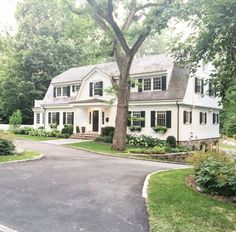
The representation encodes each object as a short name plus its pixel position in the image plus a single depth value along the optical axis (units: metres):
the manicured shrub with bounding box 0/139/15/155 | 11.64
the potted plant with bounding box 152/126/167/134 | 18.56
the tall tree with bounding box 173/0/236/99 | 5.71
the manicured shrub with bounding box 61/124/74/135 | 22.97
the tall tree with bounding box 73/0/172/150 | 14.13
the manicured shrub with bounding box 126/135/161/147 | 18.38
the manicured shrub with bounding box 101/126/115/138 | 20.22
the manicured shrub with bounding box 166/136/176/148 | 17.39
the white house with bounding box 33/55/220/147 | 18.69
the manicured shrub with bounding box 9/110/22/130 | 26.78
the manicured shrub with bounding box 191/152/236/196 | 5.93
